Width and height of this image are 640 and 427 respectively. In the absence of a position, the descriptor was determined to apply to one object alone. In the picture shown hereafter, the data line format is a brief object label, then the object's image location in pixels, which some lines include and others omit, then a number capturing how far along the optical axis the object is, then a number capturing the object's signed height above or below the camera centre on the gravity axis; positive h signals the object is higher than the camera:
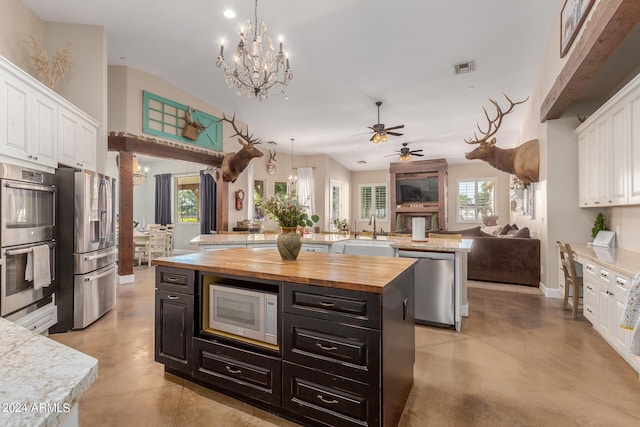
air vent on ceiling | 4.61 +2.16
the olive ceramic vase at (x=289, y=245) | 2.35 -0.24
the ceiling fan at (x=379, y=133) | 5.81 +1.47
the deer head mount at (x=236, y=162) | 6.60 +1.13
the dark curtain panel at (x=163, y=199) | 9.19 +0.41
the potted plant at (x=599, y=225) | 4.00 -0.16
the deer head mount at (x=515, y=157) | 5.04 +0.93
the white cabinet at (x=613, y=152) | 2.86 +0.64
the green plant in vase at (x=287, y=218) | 2.36 -0.04
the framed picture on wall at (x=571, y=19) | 2.91 +1.93
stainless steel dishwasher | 3.31 -0.80
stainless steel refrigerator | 3.28 -0.38
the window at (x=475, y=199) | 10.34 +0.45
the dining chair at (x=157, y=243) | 7.03 -0.67
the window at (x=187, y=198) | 9.05 +0.43
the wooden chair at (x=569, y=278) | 3.57 -0.78
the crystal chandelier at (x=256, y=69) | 2.98 +1.44
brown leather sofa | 5.21 -0.82
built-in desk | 2.43 -0.68
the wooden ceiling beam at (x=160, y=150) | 5.51 +1.22
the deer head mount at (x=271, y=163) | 9.11 +1.44
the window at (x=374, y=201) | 12.11 +0.46
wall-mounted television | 10.79 +0.78
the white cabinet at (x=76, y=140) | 3.34 +0.84
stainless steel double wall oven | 2.55 -0.15
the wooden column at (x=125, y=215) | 5.46 -0.04
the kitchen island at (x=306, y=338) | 1.61 -0.74
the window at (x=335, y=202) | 10.68 +0.37
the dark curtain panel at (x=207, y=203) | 8.09 +0.25
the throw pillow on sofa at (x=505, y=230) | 6.90 -0.39
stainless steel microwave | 1.93 -0.64
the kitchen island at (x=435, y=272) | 3.29 -0.63
